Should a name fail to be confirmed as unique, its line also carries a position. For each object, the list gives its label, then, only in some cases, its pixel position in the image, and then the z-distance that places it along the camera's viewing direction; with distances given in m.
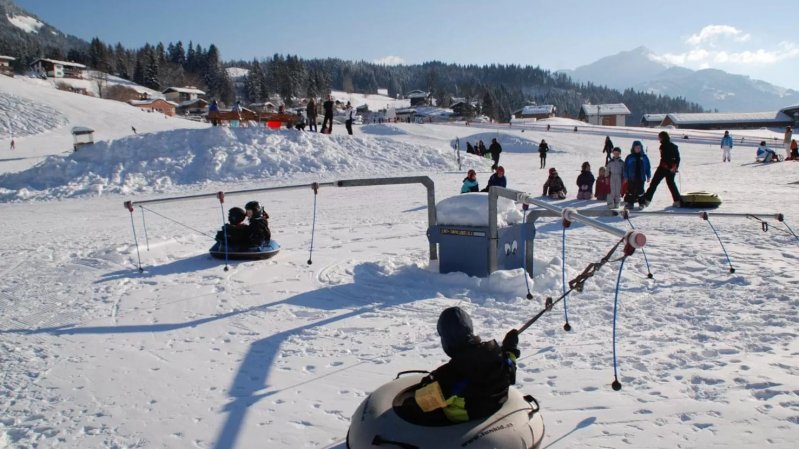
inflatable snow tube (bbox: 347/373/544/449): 3.40
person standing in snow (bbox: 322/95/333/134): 28.09
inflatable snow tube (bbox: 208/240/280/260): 9.68
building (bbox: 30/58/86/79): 101.50
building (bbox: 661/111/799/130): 78.44
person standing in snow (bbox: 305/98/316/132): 28.78
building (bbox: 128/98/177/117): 84.56
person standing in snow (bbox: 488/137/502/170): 24.77
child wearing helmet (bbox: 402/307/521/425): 3.51
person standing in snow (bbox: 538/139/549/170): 25.66
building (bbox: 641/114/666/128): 99.31
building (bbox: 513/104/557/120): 95.74
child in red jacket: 15.78
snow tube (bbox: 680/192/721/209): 13.33
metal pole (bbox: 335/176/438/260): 9.27
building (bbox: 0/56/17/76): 97.71
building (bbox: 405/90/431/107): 125.07
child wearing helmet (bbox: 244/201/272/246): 9.75
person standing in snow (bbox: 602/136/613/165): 25.16
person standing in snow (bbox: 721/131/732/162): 26.25
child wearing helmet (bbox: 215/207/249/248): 9.77
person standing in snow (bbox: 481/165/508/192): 13.64
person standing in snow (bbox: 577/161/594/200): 16.27
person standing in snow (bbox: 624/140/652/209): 13.45
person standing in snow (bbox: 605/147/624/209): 13.91
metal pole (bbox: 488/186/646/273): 4.51
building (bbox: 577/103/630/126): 94.00
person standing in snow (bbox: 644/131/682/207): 13.27
